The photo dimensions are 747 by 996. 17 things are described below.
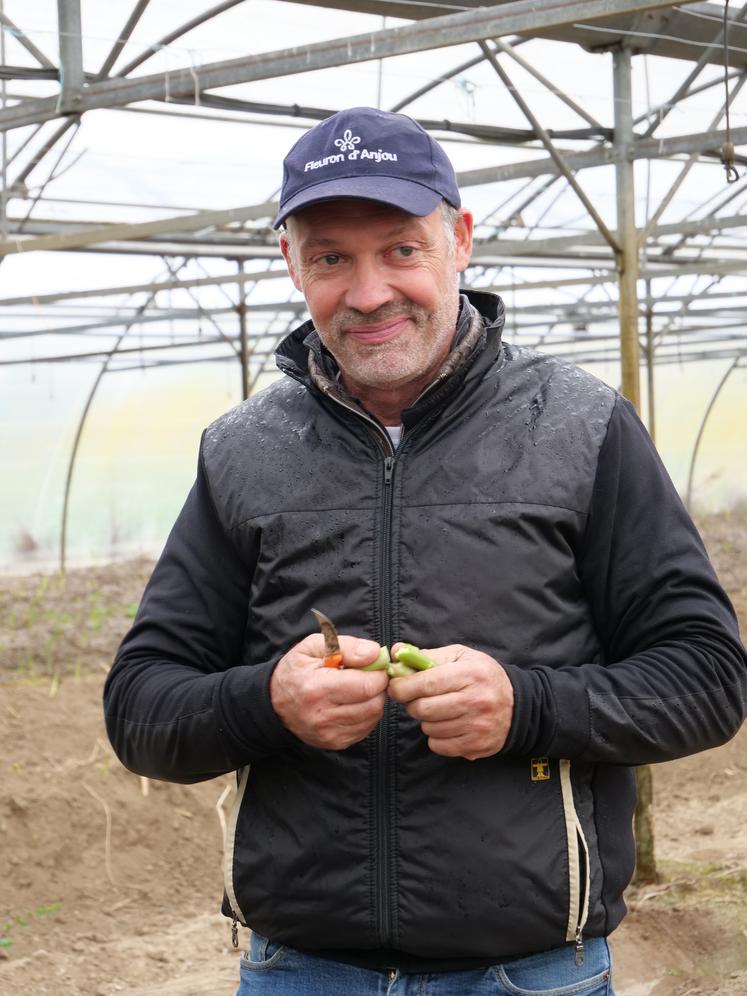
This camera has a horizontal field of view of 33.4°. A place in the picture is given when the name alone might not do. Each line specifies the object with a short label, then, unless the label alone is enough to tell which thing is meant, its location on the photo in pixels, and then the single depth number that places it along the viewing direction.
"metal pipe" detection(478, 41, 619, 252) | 4.47
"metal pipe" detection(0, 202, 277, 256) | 5.56
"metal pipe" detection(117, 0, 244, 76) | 5.51
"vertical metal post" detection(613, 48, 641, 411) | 4.48
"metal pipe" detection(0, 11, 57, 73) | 5.15
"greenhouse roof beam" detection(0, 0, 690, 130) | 3.24
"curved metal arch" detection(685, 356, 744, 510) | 14.69
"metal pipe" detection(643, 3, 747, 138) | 5.79
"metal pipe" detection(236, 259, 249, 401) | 9.37
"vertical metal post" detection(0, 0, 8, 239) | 6.95
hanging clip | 3.94
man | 1.60
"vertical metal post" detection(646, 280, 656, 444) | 11.53
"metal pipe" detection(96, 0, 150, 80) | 4.86
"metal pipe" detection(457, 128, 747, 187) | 6.43
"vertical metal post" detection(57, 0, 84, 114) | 4.66
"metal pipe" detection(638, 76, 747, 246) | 4.72
